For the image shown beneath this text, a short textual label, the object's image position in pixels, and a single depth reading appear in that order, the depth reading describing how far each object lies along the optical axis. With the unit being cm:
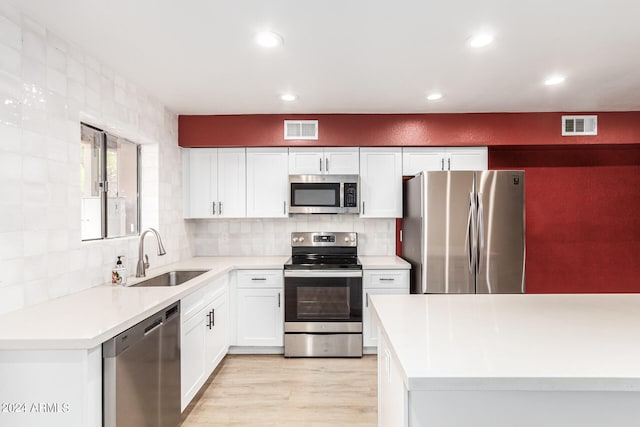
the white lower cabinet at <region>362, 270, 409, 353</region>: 330
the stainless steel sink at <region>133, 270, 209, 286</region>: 285
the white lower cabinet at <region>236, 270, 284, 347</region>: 332
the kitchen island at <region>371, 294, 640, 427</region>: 98
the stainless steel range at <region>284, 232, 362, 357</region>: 324
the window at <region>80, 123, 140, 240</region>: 245
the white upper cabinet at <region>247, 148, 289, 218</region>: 362
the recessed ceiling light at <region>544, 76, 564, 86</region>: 257
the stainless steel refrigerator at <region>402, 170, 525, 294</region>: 299
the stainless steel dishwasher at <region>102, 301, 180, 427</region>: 144
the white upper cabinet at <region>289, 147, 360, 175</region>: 361
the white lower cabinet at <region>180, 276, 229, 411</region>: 224
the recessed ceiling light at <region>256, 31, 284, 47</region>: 195
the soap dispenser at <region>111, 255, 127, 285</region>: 229
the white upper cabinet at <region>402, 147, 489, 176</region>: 354
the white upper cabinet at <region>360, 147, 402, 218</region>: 360
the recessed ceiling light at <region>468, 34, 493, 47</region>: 197
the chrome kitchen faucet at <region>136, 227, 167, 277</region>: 257
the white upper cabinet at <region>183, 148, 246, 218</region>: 363
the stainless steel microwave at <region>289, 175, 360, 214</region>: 355
